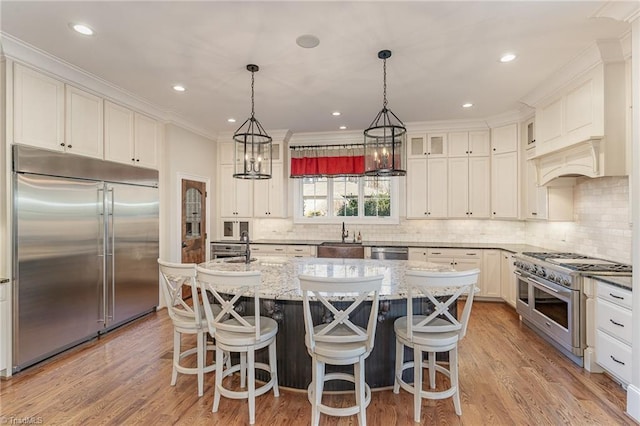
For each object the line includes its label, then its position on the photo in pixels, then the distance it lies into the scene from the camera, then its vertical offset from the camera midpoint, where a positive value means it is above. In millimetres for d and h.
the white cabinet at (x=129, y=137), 3910 +978
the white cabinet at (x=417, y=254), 5238 -636
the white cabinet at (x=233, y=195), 6121 +342
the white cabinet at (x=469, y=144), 5352 +1132
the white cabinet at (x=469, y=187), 5352 +423
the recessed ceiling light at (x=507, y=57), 3103 +1472
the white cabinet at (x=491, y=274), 4984 -913
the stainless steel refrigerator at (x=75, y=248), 2955 -364
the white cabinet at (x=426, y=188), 5527 +427
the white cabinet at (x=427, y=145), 5527 +1142
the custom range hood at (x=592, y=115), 2957 +940
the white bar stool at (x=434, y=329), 2131 -800
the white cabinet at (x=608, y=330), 2562 -959
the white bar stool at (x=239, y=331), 2168 -825
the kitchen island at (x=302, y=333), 2580 -949
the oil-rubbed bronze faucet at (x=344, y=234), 5744 -369
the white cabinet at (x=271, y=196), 5977 +320
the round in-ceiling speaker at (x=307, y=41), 2749 +1452
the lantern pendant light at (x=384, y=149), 2850 +561
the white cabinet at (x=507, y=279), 4660 -936
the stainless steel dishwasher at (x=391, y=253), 5312 -630
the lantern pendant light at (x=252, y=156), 3189 +560
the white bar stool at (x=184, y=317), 2500 -821
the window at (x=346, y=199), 6008 +262
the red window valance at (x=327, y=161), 5887 +947
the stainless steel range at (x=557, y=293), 3031 -818
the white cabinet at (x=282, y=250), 5543 -611
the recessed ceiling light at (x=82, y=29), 2604 +1466
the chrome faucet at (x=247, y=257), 3430 -452
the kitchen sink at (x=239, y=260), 3558 -501
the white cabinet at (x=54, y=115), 2973 +973
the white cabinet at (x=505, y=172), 4988 +631
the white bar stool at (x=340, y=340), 2008 -810
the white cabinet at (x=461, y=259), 5066 -693
